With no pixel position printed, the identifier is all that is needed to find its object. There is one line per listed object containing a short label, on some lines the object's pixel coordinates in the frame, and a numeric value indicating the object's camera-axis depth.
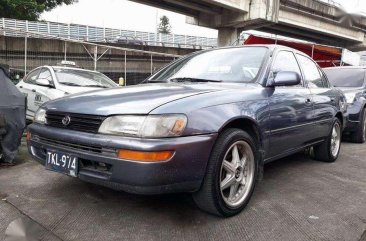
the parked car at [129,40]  27.55
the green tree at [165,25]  81.81
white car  6.93
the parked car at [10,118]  4.05
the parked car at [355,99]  6.24
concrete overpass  23.47
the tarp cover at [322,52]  15.69
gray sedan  2.40
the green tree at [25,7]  19.62
